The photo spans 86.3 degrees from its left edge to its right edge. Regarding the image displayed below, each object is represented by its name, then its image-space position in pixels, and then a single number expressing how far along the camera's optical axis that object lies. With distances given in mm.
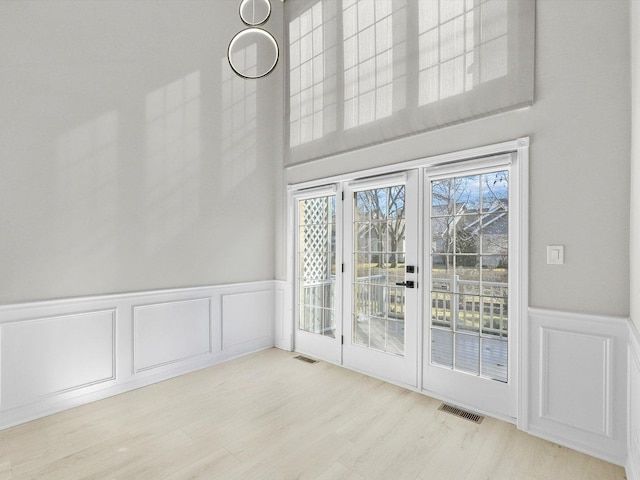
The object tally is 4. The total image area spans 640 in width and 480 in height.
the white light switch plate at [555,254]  2318
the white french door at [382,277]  3125
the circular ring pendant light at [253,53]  3859
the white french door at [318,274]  3799
